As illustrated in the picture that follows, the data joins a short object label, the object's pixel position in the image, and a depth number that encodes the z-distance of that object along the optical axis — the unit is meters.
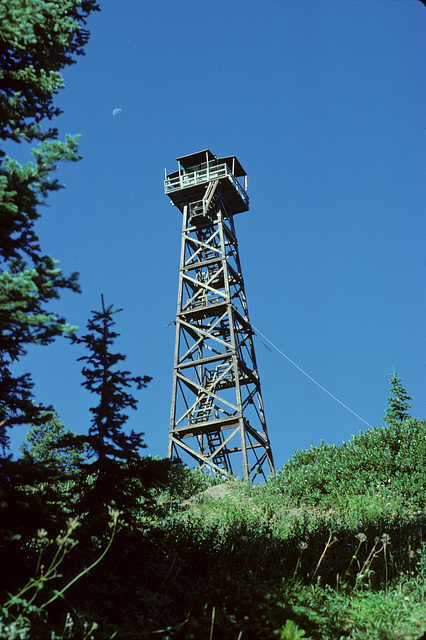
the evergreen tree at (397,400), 26.77
